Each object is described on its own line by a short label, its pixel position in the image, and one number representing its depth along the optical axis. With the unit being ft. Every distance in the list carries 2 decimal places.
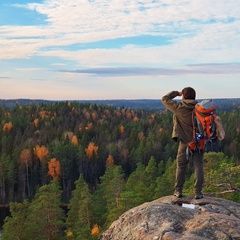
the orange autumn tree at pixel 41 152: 330.50
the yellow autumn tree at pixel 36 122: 506.73
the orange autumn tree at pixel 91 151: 348.43
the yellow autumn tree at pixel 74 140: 392.39
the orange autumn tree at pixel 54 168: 312.81
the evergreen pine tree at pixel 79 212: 147.95
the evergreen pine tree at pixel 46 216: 133.18
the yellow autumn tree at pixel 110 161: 332.55
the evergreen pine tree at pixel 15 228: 125.59
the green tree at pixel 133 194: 123.24
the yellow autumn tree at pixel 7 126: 453.99
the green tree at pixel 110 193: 158.61
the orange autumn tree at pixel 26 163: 315.58
